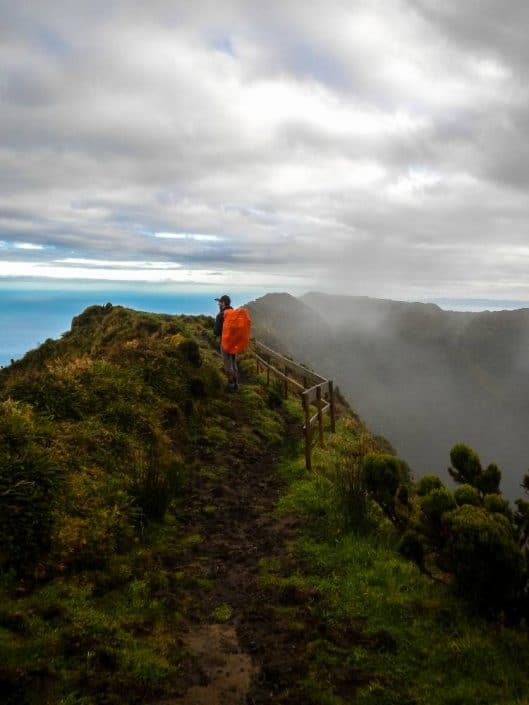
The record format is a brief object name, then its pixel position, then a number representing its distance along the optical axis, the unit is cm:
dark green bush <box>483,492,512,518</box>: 605
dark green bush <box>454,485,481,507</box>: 603
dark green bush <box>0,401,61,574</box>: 602
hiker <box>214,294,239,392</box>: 1650
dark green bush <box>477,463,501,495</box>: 692
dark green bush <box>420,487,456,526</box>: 589
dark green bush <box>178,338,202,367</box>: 1562
